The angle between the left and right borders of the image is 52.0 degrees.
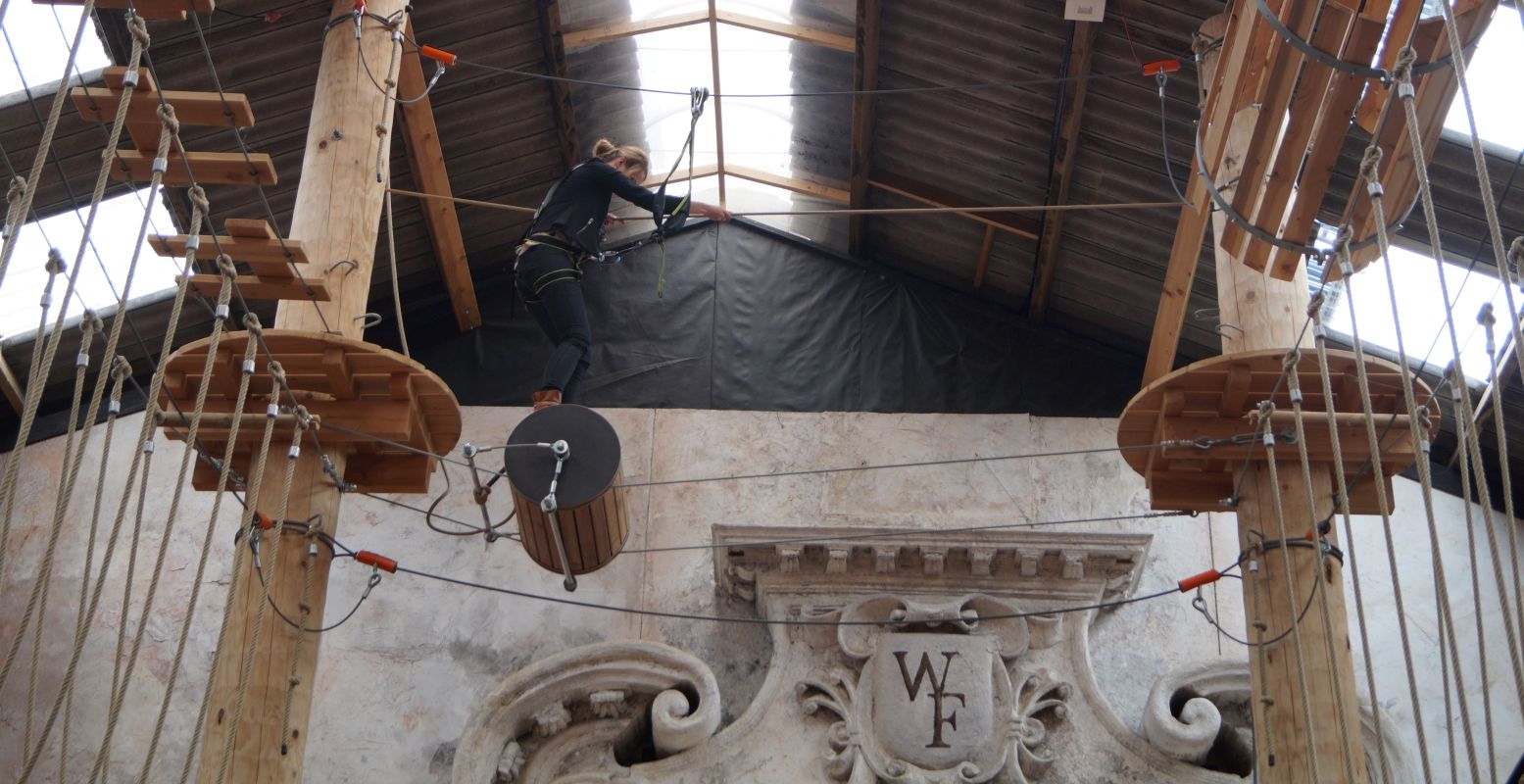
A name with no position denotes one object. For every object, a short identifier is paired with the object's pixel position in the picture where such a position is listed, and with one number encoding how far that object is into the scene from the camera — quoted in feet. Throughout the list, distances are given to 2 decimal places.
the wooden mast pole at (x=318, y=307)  21.22
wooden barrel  23.93
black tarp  35.09
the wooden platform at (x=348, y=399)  22.63
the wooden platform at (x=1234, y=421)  22.91
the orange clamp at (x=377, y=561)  23.50
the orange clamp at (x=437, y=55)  28.25
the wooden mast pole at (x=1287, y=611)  21.39
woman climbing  28.12
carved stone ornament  28.63
